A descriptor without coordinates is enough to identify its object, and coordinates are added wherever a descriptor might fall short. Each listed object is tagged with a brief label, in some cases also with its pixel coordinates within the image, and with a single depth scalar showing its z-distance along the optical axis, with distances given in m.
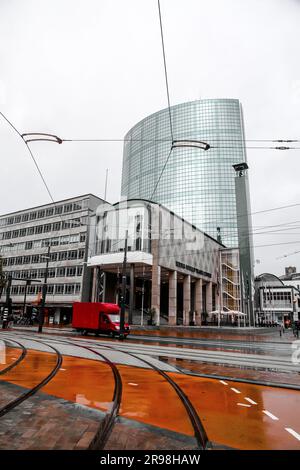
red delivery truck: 25.30
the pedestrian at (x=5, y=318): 31.55
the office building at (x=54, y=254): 53.91
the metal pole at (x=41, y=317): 28.80
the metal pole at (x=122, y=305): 22.47
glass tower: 104.81
